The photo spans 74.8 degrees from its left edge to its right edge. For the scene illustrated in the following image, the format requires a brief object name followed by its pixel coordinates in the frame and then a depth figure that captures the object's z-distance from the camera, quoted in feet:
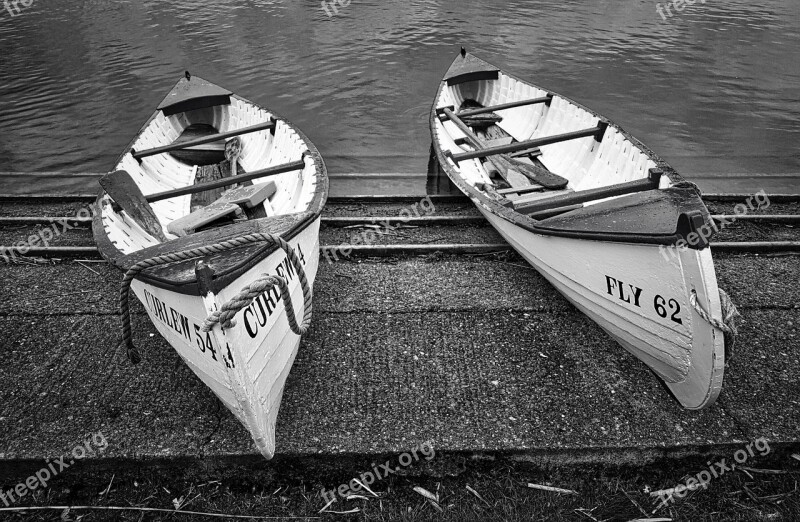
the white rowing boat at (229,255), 10.91
